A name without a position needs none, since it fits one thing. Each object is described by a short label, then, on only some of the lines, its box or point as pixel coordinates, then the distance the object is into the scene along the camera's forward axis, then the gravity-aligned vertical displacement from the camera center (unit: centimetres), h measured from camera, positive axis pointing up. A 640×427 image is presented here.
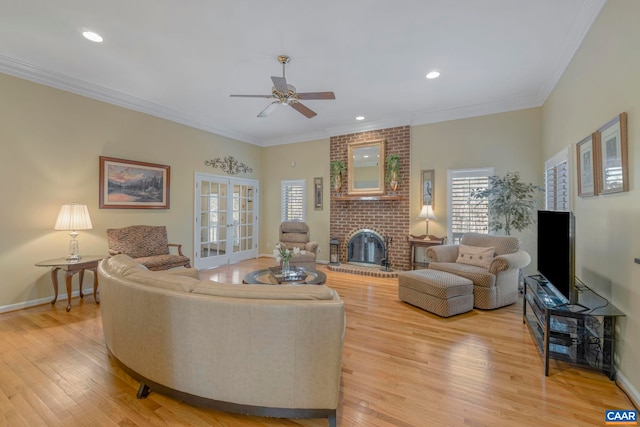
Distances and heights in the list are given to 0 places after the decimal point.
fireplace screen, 592 -71
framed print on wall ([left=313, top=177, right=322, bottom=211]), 670 +50
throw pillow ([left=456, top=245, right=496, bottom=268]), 393 -58
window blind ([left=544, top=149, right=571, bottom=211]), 339 +45
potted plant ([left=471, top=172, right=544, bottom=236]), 425 +21
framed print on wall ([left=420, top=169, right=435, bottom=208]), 539 +58
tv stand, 215 -96
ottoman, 335 -96
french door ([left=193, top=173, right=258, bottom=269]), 595 -14
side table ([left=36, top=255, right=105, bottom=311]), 347 -68
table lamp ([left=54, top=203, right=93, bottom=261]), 362 -10
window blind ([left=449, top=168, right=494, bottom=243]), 497 +19
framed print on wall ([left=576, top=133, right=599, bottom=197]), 258 +48
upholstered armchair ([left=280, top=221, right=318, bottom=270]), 539 -46
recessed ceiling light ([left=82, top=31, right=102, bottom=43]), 292 +188
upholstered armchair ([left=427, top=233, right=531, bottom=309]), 358 -67
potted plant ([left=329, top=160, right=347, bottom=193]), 627 +96
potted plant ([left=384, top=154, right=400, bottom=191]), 562 +91
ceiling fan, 311 +143
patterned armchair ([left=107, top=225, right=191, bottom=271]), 415 -51
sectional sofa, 156 -76
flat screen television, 231 -32
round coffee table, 330 -79
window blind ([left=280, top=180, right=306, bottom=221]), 697 +35
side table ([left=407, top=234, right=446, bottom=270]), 514 -51
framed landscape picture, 438 +50
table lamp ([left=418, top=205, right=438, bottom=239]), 520 +2
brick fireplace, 564 +8
